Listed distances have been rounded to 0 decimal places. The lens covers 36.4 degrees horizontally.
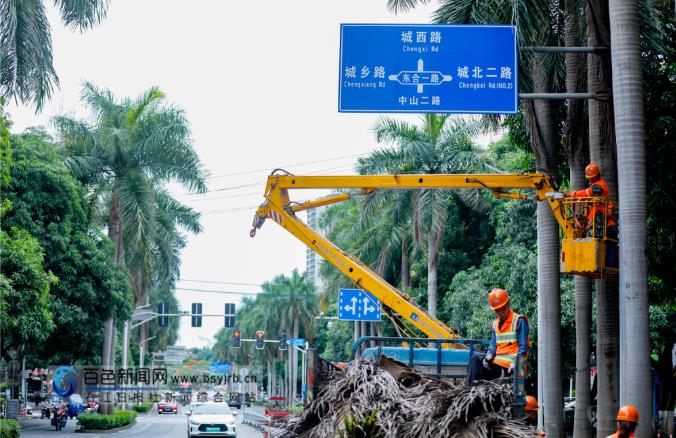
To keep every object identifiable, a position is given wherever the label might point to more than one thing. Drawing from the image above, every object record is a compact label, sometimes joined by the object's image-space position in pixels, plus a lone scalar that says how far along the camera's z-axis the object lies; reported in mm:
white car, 32625
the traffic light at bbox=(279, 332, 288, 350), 59309
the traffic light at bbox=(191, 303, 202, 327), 52750
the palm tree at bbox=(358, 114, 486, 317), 38938
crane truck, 14961
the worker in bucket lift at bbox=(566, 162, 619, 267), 15058
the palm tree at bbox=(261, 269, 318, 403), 94125
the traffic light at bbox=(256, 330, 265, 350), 59547
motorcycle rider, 43312
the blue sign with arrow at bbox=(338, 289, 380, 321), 37875
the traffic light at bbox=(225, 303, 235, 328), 53938
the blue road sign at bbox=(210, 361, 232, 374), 118562
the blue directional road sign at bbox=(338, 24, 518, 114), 16484
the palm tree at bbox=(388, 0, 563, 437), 20375
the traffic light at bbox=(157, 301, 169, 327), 55062
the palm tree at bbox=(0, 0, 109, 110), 23281
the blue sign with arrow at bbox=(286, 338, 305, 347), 58666
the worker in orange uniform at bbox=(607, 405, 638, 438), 9391
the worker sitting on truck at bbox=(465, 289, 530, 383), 10320
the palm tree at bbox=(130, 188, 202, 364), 45647
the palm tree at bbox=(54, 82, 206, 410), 40531
